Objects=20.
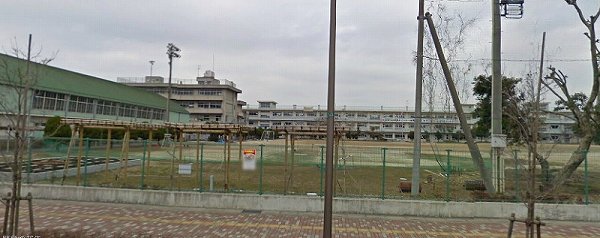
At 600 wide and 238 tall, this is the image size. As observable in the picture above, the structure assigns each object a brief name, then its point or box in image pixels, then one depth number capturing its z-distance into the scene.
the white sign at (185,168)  11.44
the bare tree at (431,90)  13.03
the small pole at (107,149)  12.26
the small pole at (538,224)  5.00
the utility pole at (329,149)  5.62
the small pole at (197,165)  12.80
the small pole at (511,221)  5.32
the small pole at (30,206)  5.66
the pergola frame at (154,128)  12.36
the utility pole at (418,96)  11.38
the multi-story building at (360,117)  87.75
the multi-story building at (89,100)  36.28
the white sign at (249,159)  11.87
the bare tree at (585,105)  12.09
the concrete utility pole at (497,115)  11.27
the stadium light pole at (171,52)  51.00
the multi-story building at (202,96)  80.88
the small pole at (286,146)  10.95
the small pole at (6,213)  5.51
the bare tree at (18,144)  5.44
